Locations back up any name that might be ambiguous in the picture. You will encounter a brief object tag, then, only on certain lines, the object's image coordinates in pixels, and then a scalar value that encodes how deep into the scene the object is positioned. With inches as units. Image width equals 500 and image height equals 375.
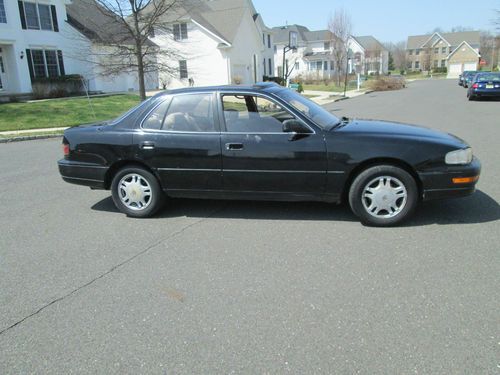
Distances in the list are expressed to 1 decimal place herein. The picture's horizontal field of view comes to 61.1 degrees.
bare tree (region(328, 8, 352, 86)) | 1684.3
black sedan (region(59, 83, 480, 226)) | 187.6
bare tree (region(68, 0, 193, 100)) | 652.7
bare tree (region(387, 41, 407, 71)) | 4242.1
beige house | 3447.3
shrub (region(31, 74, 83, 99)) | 1003.3
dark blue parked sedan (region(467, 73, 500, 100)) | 888.3
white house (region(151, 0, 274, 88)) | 1434.5
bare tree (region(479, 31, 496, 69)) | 3813.5
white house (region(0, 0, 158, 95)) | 992.2
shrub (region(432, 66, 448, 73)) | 3742.6
